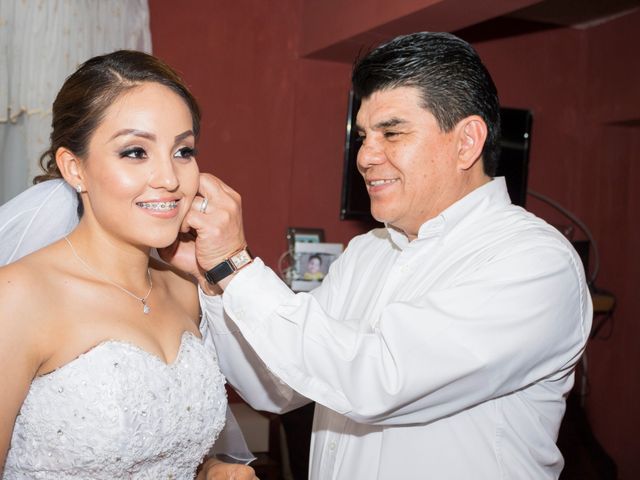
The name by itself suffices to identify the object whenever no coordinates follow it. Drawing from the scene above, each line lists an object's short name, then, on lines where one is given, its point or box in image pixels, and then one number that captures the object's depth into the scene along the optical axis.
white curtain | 3.34
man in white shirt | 1.48
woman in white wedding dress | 1.48
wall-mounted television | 4.13
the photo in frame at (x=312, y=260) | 3.98
